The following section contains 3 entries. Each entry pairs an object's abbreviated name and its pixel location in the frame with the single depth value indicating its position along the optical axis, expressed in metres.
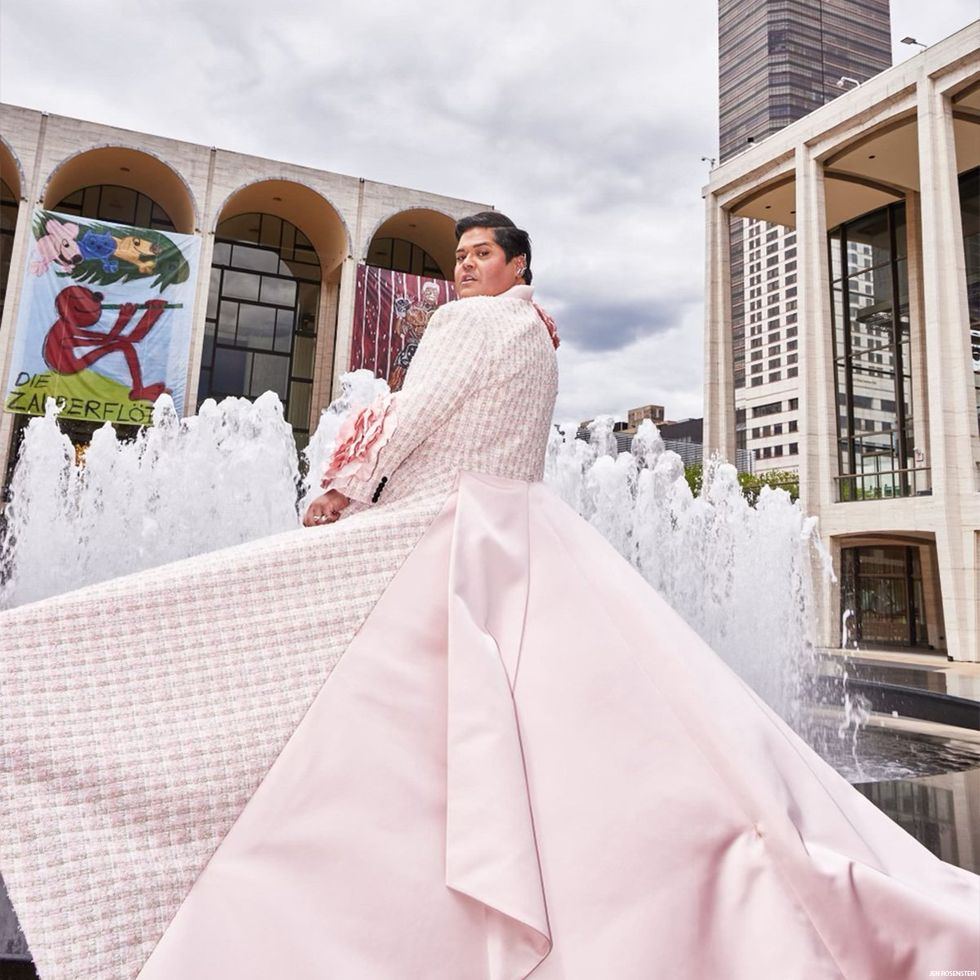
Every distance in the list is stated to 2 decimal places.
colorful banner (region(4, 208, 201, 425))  18.48
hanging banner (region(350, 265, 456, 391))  21.84
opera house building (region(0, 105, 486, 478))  18.69
